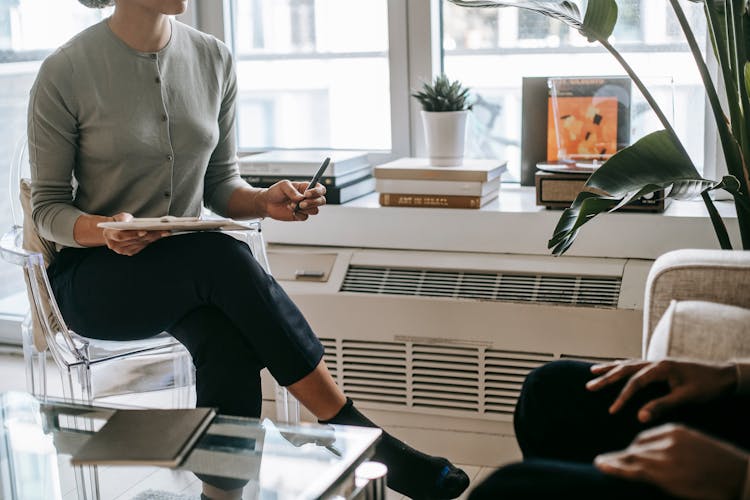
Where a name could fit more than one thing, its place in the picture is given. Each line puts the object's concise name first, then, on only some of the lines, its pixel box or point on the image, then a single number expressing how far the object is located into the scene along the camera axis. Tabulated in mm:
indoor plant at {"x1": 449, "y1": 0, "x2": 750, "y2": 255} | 1879
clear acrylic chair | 1975
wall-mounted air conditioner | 2279
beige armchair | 1484
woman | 1848
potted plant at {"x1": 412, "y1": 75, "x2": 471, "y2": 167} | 2535
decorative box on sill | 2414
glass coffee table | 1457
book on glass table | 1401
